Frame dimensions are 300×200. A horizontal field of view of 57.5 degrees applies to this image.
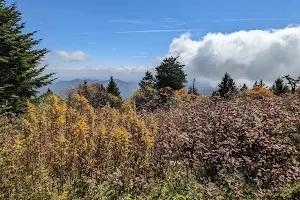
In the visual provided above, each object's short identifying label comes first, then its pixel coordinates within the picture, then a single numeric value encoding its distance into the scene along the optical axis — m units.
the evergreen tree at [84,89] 16.28
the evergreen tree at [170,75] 20.61
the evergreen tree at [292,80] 19.01
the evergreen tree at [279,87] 24.77
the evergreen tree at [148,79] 19.50
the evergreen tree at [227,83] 20.66
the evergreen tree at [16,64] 10.58
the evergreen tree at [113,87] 26.88
